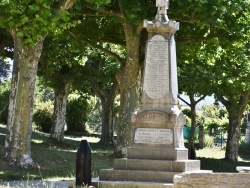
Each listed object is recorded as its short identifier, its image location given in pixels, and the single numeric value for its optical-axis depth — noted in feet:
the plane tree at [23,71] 53.93
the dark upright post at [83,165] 42.45
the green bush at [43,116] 145.96
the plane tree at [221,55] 68.33
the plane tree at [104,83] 102.94
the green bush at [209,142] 147.02
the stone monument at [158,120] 46.01
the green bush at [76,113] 151.64
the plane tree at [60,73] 89.15
